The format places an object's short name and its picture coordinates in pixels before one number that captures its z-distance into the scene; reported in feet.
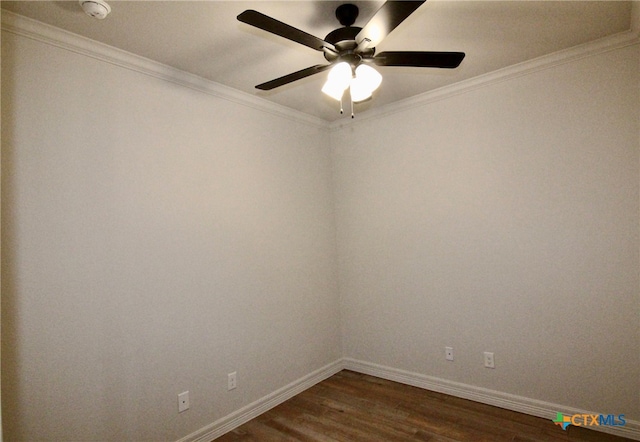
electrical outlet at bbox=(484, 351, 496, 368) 9.00
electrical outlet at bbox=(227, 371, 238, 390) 8.53
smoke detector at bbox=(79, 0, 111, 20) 5.40
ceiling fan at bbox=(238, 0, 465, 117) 4.88
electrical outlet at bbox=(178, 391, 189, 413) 7.56
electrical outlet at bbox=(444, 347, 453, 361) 9.68
